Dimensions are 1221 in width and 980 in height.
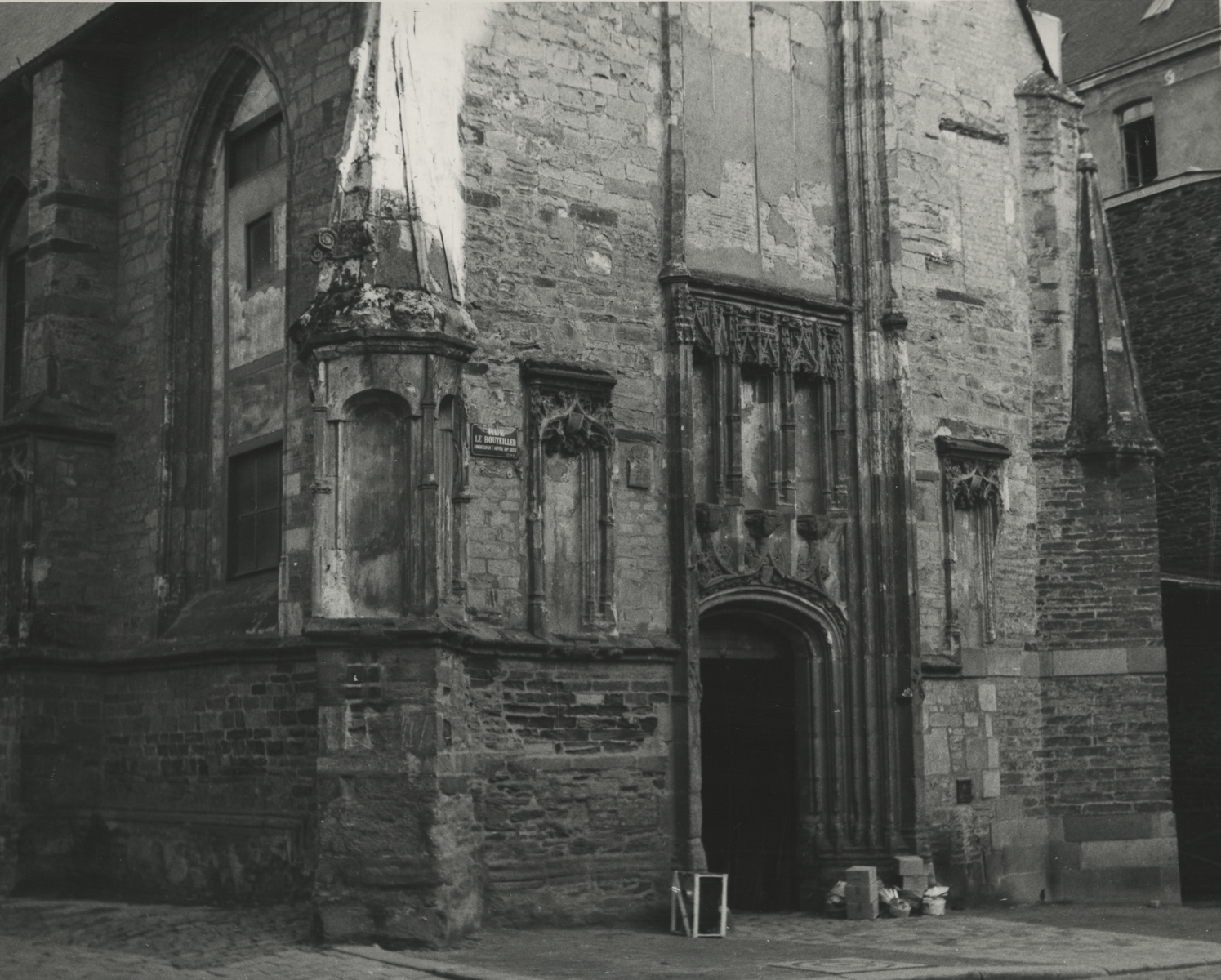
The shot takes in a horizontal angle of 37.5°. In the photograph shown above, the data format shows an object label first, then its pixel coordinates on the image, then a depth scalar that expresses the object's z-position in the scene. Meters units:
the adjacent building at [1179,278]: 21.09
